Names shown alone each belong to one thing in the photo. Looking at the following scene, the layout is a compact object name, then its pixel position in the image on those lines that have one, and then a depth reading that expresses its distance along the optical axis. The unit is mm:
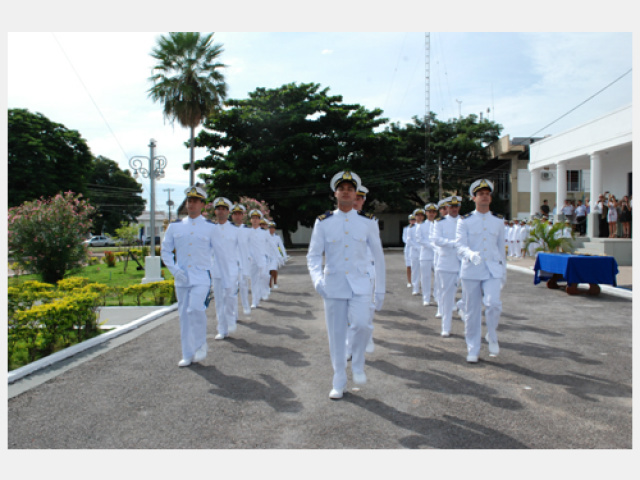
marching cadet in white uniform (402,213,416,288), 13504
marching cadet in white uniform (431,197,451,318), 8974
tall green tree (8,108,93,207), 40750
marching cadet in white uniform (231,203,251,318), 9975
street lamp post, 19562
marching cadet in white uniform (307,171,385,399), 5152
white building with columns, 22969
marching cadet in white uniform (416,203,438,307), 11156
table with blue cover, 12156
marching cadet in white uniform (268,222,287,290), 13430
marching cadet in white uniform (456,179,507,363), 6570
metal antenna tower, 48156
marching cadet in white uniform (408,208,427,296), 12500
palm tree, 28969
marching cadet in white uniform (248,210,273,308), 11734
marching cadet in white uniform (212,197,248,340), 8094
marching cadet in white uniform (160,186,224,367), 6566
